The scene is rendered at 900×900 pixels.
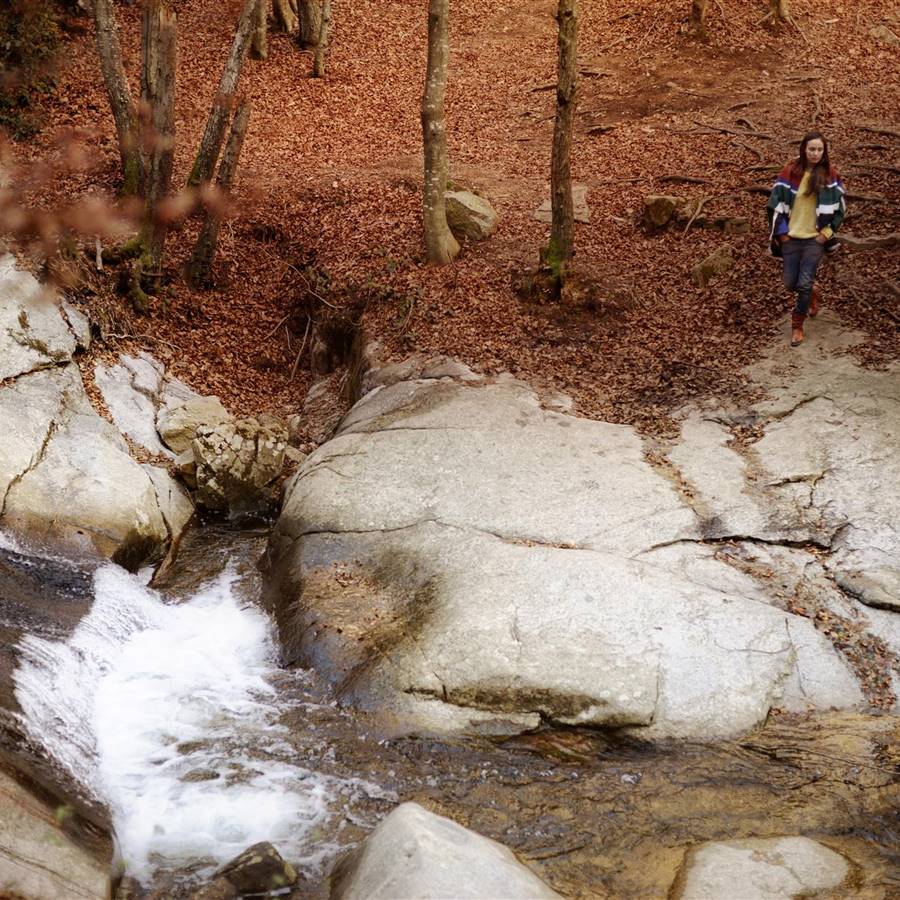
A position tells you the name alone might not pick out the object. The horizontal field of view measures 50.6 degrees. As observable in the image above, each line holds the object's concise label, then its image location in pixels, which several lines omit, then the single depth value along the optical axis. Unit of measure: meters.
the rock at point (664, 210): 13.62
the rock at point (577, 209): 14.23
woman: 9.79
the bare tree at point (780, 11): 19.78
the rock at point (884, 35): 18.77
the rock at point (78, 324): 10.66
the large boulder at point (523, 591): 6.93
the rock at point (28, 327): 9.82
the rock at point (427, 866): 4.75
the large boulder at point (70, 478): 8.62
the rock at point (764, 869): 5.26
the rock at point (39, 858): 4.86
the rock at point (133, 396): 10.43
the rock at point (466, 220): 13.59
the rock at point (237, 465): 10.24
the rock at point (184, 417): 10.66
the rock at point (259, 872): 5.42
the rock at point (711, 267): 12.38
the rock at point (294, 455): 11.05
